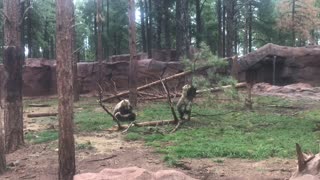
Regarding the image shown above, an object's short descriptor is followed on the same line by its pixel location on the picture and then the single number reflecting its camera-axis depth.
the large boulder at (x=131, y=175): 5.18
